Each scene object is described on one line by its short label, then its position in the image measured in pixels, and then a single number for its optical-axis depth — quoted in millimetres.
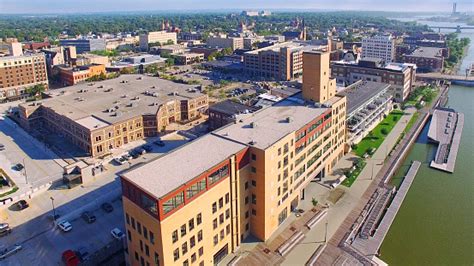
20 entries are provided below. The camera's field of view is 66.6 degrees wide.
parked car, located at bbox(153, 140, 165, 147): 71912
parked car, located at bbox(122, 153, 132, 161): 66019
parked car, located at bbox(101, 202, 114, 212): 50062
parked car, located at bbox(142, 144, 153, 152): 69912
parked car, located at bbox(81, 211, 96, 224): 47438
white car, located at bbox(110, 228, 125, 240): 43406
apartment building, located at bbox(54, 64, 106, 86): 123500
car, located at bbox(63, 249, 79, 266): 38781
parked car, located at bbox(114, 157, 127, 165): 64319
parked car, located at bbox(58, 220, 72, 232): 45250
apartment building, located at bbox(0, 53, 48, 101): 113500
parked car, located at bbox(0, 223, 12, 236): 44688
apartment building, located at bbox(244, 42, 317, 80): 133500
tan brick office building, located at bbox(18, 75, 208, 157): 68875
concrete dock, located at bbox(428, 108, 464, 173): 64562
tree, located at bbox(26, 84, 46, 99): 113250
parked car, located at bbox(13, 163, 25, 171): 62562
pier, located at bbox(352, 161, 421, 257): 42406
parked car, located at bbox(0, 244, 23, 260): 40719
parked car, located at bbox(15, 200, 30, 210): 50750
